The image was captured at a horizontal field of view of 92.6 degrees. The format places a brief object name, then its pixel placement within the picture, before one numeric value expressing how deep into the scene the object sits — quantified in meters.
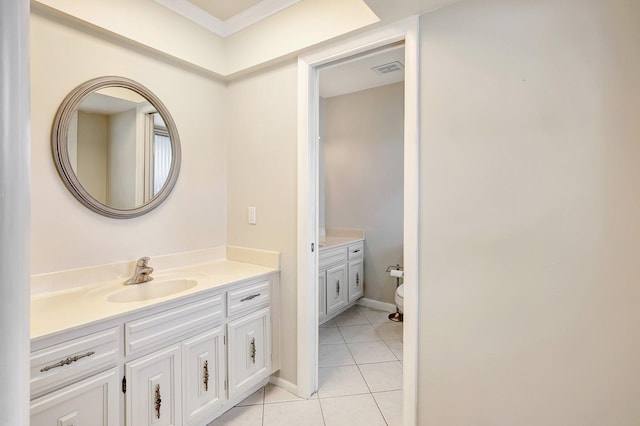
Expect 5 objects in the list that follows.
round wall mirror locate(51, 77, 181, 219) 1.61
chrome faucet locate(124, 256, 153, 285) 1.75
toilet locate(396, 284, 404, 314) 2.73
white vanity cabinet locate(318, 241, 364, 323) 2.97
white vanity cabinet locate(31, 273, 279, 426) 1.16
